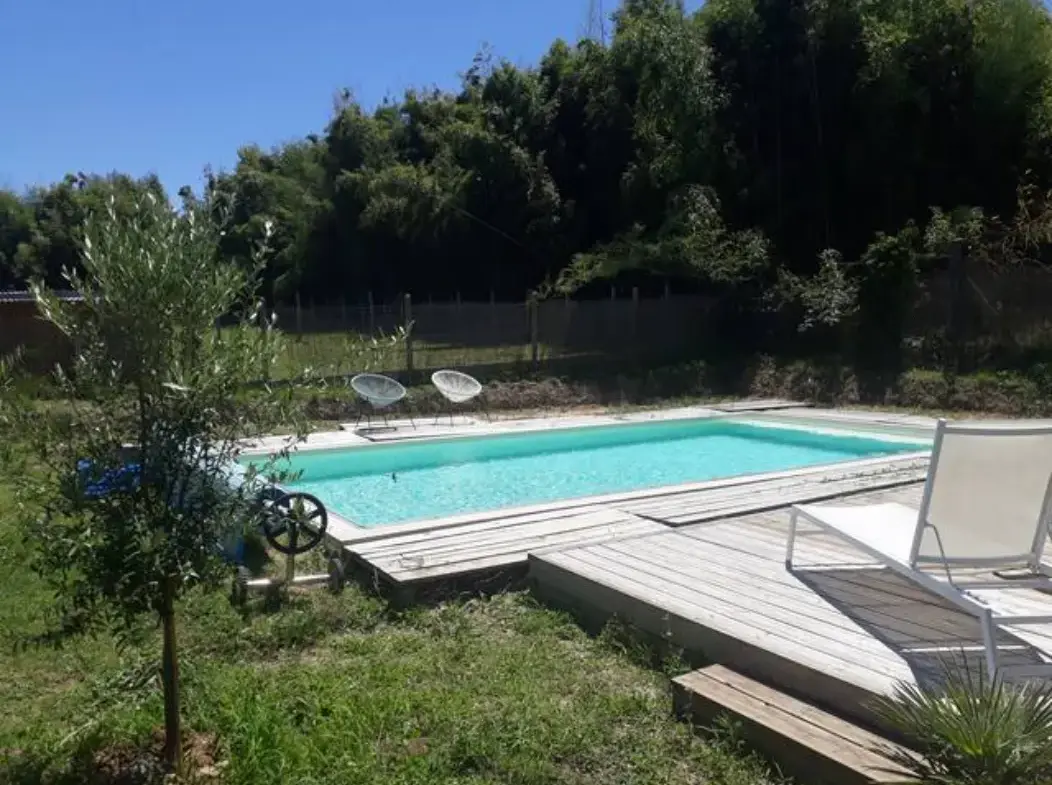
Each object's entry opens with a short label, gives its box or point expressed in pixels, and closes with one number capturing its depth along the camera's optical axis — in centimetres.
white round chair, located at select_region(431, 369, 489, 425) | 1288
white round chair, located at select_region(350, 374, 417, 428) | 1200
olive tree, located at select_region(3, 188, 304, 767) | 257
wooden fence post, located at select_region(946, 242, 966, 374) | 1474
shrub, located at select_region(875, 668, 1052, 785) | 218
